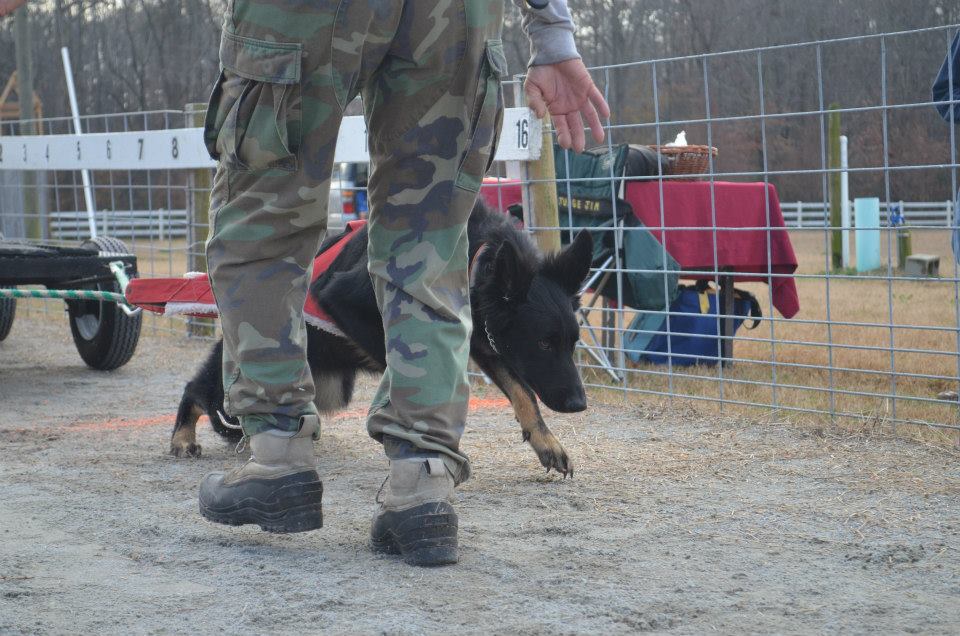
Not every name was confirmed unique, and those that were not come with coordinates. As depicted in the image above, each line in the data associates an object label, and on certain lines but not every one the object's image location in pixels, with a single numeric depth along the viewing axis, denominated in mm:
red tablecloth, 10062
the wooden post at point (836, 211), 21737
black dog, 5566
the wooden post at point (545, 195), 9281
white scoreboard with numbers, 9234
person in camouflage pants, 3785
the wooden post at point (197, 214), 12859
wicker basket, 10266
